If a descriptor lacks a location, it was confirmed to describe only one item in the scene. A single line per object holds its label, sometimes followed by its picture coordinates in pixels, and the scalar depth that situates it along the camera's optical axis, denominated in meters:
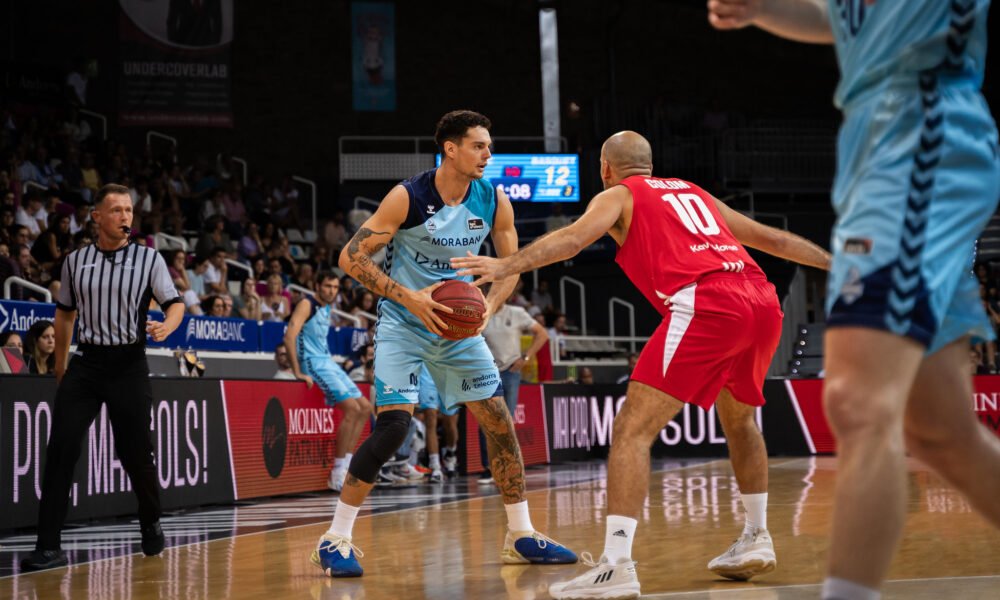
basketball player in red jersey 4.62
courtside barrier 7.70
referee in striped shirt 6.36
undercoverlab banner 19.48
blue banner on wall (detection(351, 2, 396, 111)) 24.69
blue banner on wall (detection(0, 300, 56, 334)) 10.63
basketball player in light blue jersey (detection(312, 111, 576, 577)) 5.59
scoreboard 26.03
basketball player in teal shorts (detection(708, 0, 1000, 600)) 2.37
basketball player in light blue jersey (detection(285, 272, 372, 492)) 11.08
